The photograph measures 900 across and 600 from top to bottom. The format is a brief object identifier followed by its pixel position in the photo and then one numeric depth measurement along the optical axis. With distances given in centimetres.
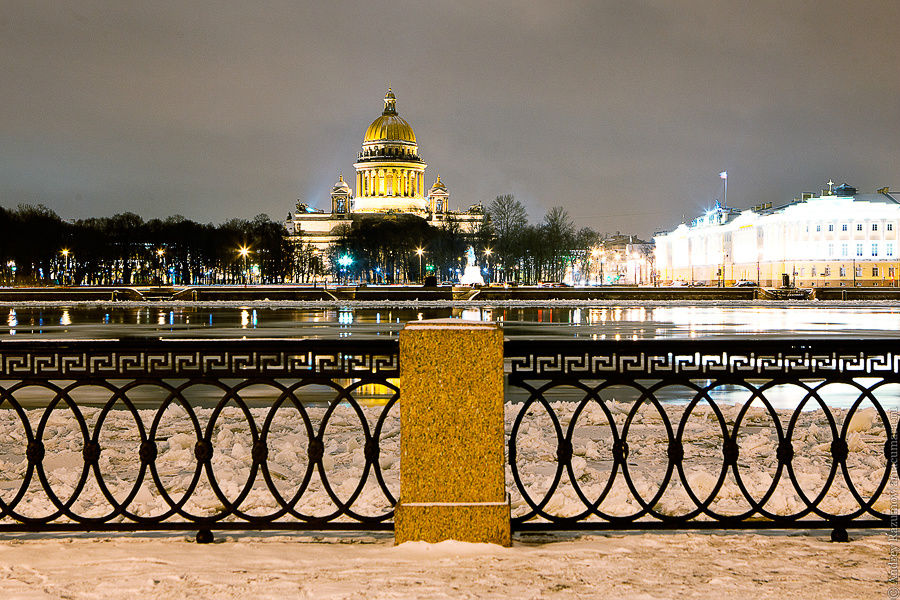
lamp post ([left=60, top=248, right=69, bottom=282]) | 9525
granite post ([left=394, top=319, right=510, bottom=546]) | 523
